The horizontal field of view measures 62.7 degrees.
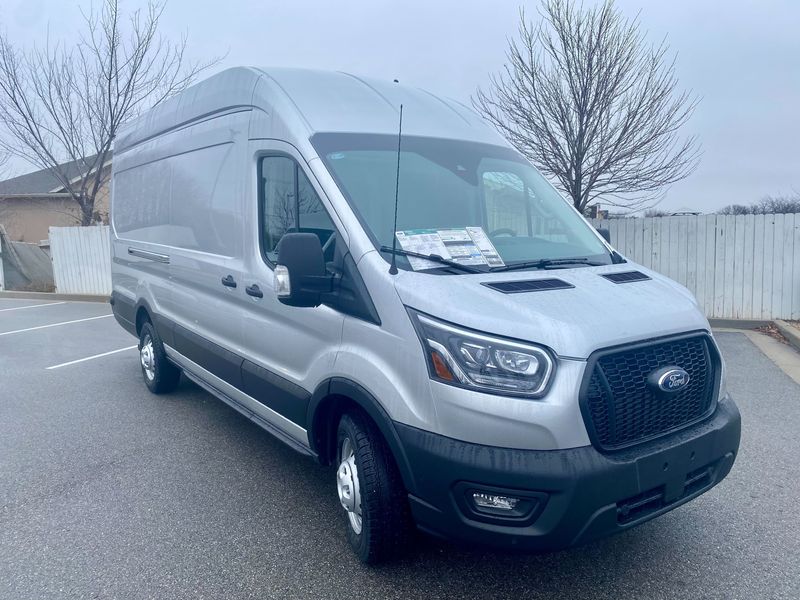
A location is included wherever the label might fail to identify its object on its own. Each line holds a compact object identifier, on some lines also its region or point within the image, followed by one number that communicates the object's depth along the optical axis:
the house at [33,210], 30.47
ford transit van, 2.70
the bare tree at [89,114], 18.42
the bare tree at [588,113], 13.12
